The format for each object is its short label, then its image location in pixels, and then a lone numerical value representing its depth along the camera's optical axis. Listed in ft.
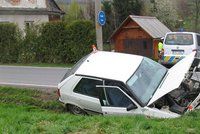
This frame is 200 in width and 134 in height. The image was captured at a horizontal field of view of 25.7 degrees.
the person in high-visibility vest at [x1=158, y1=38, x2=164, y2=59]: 62.81
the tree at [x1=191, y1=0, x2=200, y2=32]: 116.88
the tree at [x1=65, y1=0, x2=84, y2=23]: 131.64
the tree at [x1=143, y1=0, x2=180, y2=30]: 130.21
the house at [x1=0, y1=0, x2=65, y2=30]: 125.08
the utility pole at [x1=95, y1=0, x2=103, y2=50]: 57.36
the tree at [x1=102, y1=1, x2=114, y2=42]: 117.08
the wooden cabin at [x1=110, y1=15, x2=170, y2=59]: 84.17
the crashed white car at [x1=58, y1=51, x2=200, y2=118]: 28.78
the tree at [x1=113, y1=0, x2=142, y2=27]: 114.42
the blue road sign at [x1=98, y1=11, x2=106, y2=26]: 56.92
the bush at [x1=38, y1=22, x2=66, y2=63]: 82.36
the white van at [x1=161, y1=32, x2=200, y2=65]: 61.41
